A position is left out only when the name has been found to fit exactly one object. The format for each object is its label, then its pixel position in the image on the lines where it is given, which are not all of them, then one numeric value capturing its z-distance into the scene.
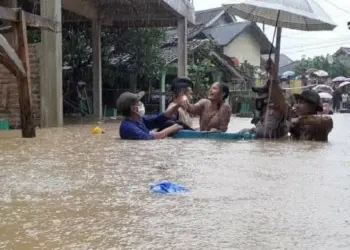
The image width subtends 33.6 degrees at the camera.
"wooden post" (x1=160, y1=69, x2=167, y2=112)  19.38
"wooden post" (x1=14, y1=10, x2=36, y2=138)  7.89
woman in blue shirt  7.16
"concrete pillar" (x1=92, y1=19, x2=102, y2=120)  16.45
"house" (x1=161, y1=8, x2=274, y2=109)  24.64
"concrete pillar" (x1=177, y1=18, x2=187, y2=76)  15.95
